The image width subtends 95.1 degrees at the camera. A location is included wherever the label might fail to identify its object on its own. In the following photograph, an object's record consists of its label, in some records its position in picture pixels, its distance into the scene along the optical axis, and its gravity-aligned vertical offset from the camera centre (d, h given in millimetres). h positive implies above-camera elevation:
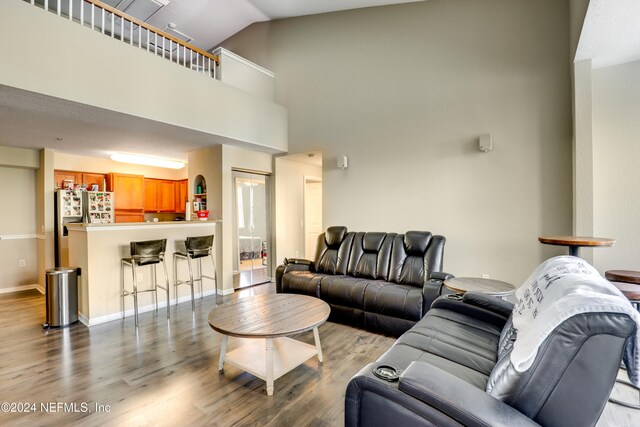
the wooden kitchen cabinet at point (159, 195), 7133 +455
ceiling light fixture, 5562 +1060
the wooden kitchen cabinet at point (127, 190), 6477 +548
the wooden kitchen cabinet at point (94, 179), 6133 +756
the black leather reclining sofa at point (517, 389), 945 -664
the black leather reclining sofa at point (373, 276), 3066 -827
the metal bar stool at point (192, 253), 4207 -595
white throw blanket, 959 -353
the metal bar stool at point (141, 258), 3636 -579
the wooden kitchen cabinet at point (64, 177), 5777 +756
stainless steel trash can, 3449 -1000
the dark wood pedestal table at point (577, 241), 2117 -247
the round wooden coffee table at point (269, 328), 2162 -866
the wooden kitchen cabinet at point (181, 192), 7691 +553
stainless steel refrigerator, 5157 +58
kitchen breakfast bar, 3584 -672
